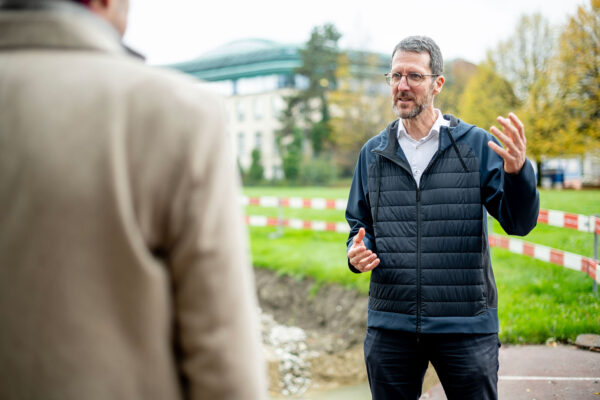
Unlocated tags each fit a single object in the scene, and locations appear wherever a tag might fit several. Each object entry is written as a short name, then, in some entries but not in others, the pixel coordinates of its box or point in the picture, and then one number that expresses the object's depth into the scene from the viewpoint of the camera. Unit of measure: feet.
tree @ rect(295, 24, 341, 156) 163.73
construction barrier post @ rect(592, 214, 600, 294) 20.76
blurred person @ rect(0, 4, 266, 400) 3.48
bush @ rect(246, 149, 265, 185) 171.12
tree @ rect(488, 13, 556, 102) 93.25
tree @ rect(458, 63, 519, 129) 97.60
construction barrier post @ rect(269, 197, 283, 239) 45.36
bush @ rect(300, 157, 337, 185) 146.82
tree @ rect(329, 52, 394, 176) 131.95
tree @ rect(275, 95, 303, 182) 153.79
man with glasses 9.05
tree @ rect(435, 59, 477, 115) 115.56
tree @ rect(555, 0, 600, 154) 60.75
